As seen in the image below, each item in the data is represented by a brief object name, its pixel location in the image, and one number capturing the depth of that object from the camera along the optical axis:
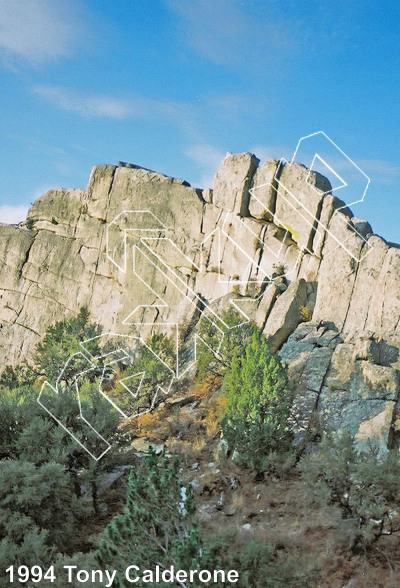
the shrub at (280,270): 32.41
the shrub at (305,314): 27.55
